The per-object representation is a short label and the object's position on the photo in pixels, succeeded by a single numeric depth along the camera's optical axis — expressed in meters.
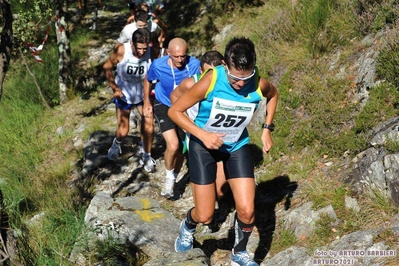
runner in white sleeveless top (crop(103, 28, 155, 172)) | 6.48
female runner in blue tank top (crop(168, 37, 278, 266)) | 4.03
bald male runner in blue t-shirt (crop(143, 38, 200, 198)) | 5.93
